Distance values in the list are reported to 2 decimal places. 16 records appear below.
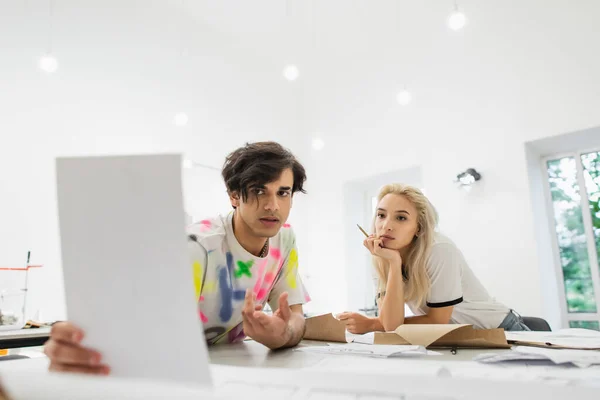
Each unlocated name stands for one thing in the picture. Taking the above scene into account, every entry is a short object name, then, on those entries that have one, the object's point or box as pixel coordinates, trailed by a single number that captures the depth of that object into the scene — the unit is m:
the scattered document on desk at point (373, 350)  0.77
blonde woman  1.52
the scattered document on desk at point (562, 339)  0.84
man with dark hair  1.06
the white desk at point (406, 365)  0.55
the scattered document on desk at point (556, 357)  0.62
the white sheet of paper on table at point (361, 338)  1.08
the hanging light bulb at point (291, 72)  2.99
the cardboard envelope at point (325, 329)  1.05
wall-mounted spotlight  3.77
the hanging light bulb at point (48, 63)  2.80
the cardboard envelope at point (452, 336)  0.87
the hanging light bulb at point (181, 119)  3.56
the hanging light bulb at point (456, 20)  2.62
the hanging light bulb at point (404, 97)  3.43
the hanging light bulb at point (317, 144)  4.22
